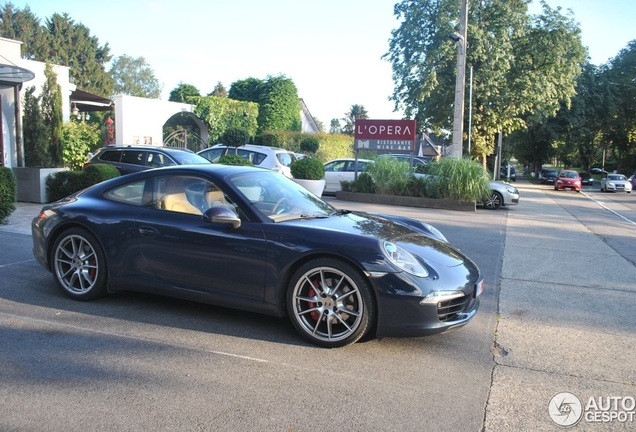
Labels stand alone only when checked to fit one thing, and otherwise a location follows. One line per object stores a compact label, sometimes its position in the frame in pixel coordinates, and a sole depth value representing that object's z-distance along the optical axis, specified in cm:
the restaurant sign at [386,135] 1873
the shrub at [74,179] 1159
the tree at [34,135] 1261
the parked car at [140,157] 1310
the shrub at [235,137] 2542
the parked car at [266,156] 1689
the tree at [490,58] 2939
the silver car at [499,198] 1741
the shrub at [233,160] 1417
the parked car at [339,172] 1964
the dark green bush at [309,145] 3065
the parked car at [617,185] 3722
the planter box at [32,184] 1227
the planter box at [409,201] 1636
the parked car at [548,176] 5222
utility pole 1886
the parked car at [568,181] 3784
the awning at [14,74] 1236
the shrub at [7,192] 903
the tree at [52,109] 1284
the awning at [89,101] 2141
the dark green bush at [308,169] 1616
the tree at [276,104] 3753
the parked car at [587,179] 5066
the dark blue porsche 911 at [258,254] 412
